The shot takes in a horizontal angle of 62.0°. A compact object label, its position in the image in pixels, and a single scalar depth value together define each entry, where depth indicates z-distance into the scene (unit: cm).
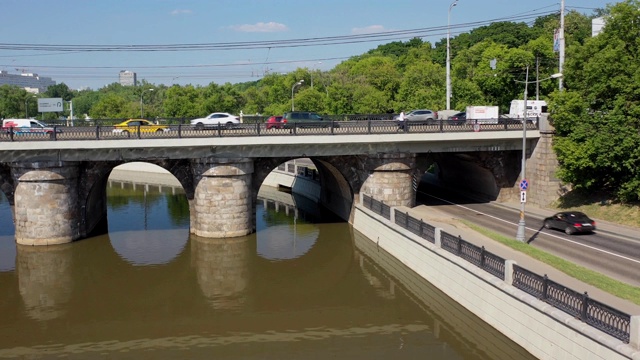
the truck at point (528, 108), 4533
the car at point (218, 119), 4006
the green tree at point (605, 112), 3184
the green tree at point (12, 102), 10681
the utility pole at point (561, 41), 3850
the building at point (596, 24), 5866
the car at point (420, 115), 4595
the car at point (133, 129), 3344
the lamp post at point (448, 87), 5044
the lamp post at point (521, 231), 2695
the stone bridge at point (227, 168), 3231
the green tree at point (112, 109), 9106
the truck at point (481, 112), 4328
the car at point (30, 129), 3175
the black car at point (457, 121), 3703
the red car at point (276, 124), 3447
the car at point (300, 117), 3923
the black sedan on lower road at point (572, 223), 2881
